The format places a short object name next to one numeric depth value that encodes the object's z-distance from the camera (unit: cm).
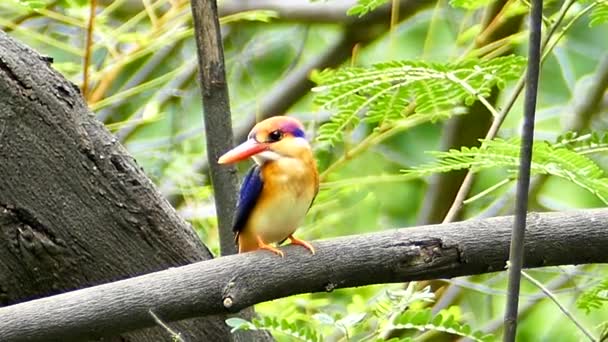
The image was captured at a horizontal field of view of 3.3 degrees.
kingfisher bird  646
